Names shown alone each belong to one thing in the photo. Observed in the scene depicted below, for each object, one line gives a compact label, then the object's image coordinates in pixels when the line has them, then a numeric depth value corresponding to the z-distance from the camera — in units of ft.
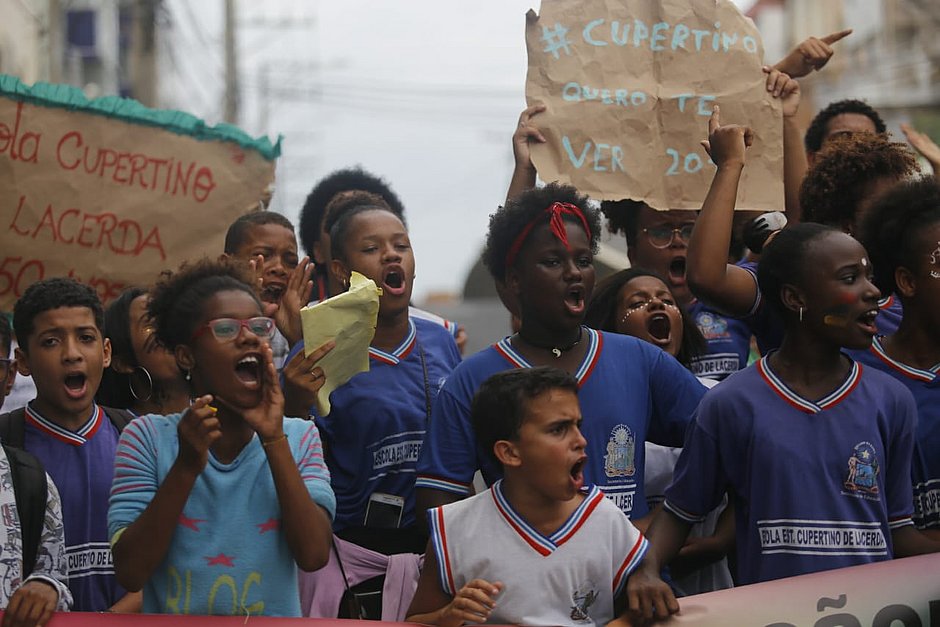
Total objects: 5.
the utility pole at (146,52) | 51.11
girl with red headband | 13.57
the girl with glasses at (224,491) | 11.75
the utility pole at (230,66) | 97.35
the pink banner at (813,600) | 12.58
